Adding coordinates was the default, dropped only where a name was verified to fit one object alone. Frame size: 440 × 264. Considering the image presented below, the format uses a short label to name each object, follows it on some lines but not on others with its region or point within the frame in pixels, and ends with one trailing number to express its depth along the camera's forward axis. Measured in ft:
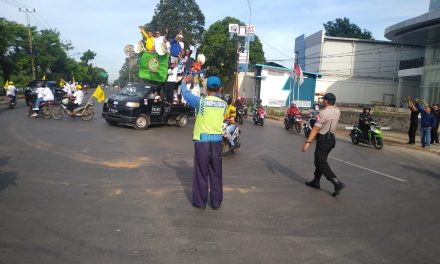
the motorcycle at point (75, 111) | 57.41
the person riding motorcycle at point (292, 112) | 66.23
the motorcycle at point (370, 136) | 48.78
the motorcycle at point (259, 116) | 73.20
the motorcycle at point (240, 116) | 68.83
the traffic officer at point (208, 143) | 18.90
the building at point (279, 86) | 128.88
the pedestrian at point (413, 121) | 51.06
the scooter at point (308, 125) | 54.60
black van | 50.62
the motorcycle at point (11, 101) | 75.17
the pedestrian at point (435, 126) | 55.67
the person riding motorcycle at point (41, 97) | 57.82
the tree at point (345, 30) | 250.57
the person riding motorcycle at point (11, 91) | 75.61
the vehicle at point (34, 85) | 84.34
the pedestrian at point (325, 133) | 23.90
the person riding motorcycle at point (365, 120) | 50.16
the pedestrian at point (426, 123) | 49.96
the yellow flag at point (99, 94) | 61.62
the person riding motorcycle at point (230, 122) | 36.85
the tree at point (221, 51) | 156.66
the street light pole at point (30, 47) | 150.00
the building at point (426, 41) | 99.71
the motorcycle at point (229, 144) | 36.78
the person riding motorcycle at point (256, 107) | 75.48
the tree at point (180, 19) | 204.13
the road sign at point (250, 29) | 116.57
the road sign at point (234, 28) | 118.01
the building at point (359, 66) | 157.38
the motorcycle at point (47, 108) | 57.62
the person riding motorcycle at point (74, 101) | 58.80
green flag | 55.31
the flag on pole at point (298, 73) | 98.73
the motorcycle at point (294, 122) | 65.10
